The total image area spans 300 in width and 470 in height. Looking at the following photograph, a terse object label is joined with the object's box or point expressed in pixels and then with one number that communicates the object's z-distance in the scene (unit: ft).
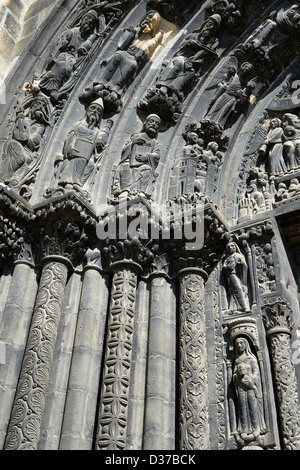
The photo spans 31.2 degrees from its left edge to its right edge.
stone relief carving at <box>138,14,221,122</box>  25.16
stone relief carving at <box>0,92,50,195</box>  21.54
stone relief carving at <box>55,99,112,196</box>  21.97
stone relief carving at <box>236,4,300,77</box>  26.76
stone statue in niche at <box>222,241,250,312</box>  20.25
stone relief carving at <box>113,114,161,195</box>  22.52
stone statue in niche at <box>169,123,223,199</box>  23.26
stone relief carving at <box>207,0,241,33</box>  26.96
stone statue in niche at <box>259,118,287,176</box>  24.45
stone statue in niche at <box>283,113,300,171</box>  24.29
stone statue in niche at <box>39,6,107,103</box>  24.26
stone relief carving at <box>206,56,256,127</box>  25.57
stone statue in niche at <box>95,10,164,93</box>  25.34
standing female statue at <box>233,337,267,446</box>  16.84
